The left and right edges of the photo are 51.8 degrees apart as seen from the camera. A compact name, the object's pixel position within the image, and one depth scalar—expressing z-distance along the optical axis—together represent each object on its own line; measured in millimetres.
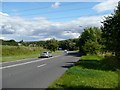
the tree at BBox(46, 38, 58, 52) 44851
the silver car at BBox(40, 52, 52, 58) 23623
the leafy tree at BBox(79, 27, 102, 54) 25434
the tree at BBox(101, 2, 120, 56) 8798
